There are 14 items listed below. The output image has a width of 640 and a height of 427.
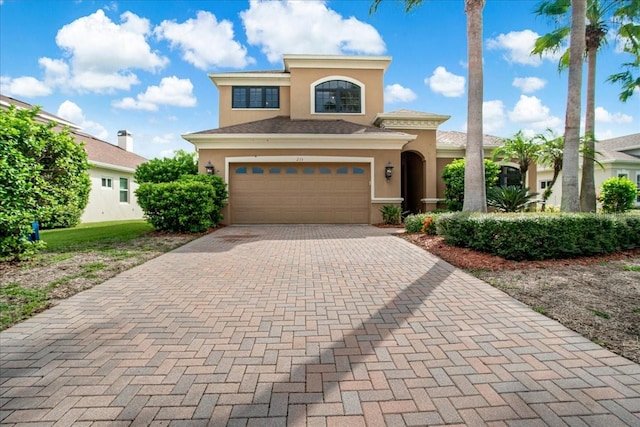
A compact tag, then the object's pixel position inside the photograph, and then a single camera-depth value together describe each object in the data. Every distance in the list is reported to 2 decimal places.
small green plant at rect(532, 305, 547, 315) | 4.10
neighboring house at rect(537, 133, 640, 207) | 22.00
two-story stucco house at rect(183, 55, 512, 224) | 13.77
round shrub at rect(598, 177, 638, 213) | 15.59
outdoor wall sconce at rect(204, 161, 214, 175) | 13.61
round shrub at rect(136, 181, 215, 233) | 10.91
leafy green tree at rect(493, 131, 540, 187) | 11.88
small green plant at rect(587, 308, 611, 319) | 3.89
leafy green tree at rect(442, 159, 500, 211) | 13.98
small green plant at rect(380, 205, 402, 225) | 13.74
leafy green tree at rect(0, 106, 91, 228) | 5.90
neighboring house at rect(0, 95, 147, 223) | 17.44
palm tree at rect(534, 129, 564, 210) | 11.53
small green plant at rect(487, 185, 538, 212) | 9.59
